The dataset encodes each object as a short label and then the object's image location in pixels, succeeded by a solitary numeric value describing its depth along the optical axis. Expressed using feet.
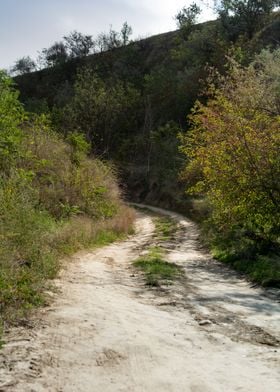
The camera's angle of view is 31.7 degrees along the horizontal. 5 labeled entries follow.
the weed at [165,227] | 80.74
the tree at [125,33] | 270.87
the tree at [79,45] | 279.49
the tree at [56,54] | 281.13
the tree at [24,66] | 301.43
